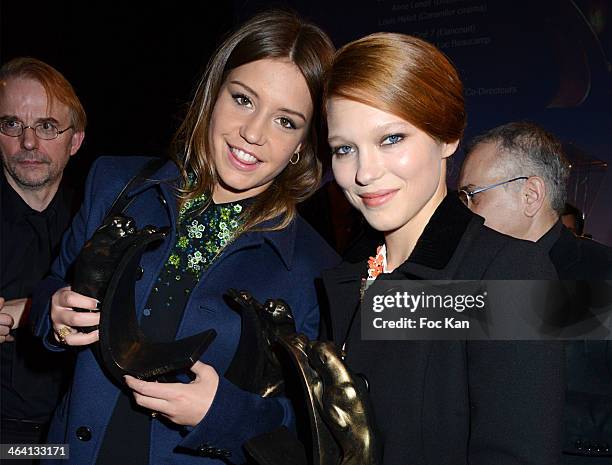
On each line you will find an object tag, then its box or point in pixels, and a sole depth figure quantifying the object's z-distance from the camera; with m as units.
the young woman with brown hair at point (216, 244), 1.35
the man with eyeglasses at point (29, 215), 2.09
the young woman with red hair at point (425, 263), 0.98
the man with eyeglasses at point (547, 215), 1.57
